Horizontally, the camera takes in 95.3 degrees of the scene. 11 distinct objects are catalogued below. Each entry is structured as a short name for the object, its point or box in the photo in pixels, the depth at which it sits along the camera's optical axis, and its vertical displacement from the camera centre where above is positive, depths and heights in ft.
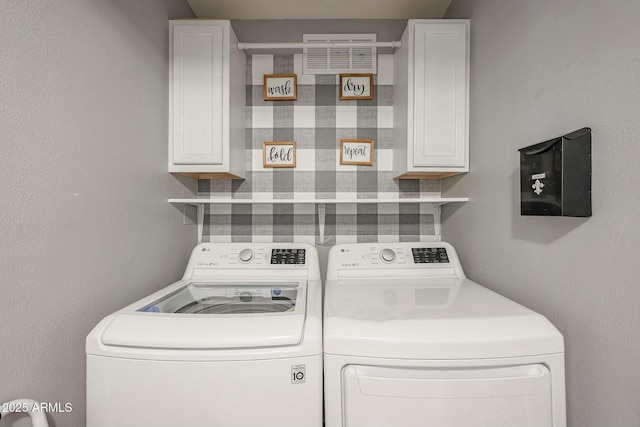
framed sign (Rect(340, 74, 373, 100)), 6.20 +2.68
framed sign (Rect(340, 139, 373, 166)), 6.23 +1.28
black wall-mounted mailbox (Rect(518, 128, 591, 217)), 2.76 +0.37
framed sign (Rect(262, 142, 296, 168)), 6.22 +1.23
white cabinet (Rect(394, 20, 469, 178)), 5.04 +2.03
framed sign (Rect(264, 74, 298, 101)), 6.18 +2.66
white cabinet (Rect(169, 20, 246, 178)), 5.09 +2.02
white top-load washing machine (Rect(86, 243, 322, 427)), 2.75 -1.55
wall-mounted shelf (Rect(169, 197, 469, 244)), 5.16 +0.20
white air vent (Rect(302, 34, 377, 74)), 6.16 +3.27
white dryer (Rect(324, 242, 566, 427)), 2.74 -1.55
